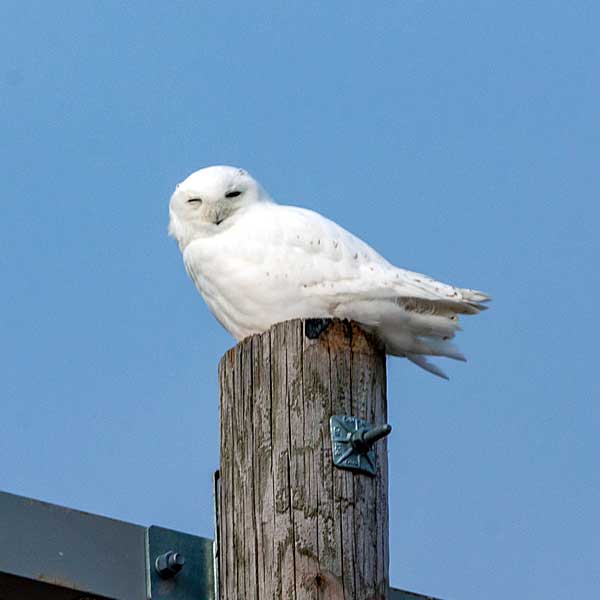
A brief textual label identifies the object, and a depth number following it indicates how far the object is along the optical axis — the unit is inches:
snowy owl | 350.9
